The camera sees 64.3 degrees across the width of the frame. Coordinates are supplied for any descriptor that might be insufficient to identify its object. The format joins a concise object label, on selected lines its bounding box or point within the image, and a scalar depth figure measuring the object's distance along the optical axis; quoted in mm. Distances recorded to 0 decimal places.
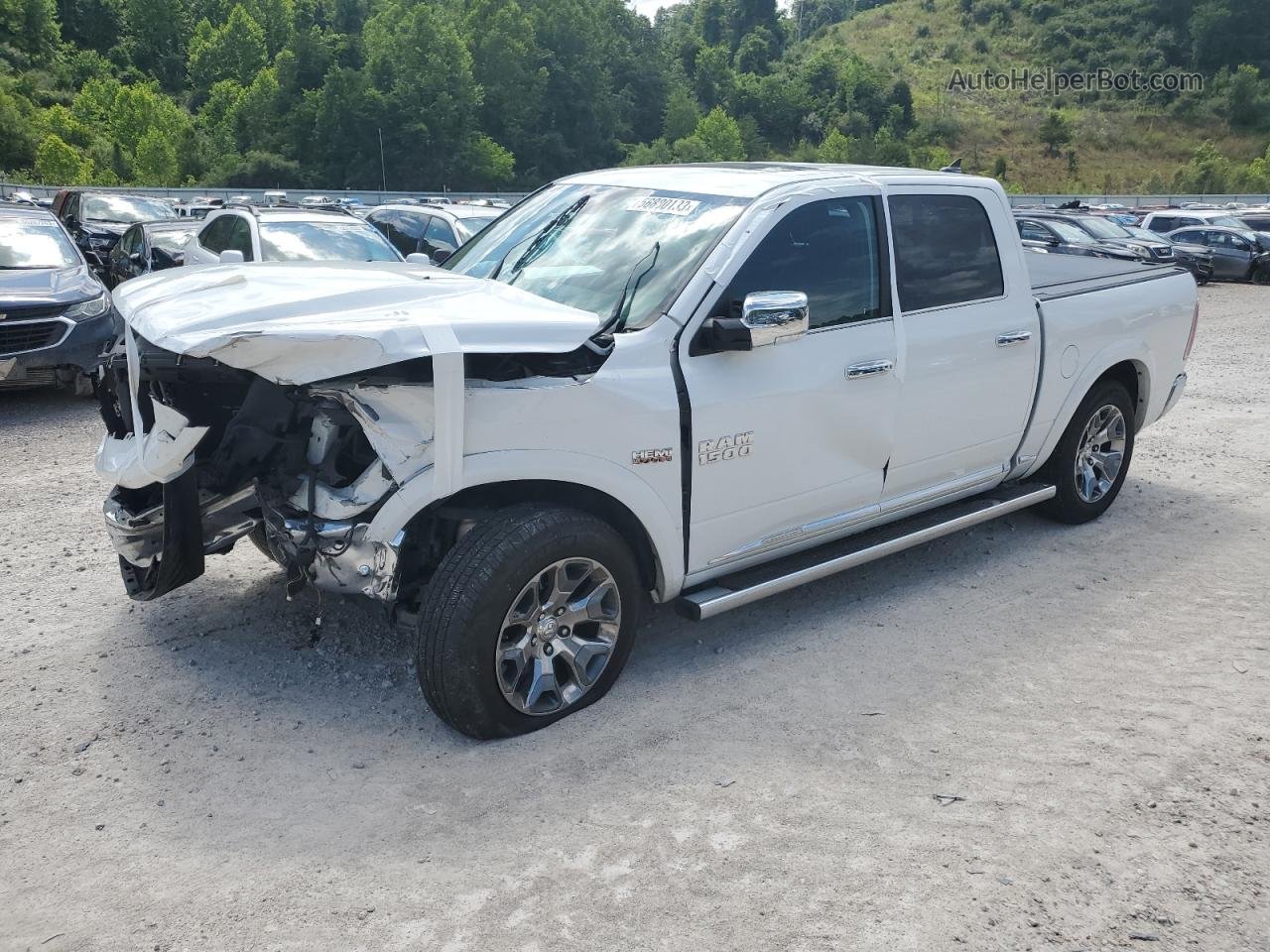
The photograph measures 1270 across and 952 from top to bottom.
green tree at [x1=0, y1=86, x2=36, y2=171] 65794
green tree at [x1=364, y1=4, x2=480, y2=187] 86375
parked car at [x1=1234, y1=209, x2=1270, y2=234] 26391
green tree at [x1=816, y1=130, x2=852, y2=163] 96938
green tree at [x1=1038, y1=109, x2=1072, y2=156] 93750
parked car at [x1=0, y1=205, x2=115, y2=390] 8383
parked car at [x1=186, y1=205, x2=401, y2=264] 9891
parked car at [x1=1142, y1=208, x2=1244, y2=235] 25266
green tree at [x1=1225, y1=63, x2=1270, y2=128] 95625
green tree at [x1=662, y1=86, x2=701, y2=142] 110500
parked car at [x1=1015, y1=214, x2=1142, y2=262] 20453
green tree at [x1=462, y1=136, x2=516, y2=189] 86375
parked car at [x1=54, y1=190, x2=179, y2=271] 18344
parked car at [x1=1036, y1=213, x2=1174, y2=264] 21172
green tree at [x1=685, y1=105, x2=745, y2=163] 98375
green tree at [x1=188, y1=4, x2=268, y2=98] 101000
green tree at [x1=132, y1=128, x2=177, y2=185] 66688
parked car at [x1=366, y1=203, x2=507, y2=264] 12891
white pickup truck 3449
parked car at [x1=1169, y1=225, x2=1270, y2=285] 23625
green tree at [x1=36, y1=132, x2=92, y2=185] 59338
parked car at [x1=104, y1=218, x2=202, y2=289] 13047
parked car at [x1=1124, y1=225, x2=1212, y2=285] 23281
